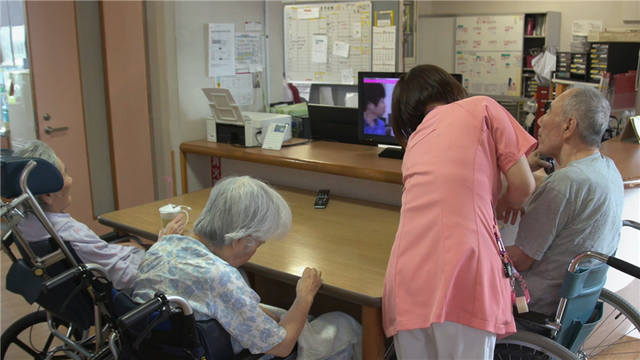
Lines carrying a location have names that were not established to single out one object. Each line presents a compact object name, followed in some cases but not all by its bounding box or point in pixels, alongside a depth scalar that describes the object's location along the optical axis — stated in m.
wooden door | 3.65
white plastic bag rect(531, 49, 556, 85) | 6.29
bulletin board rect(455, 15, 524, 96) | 6.85
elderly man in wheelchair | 1.64
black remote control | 2.57
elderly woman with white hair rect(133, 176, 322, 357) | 1.49
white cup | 2.28
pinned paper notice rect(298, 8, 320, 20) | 4.25
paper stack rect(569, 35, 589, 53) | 5.54
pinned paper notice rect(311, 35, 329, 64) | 4.28
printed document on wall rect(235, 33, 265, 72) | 3.46
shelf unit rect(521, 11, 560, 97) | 6.66
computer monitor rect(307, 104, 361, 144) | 3.12
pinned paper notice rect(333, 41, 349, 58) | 4.27
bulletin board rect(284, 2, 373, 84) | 4.20
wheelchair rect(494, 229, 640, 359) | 1.59
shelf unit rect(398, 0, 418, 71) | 4.97
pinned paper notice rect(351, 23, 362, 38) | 4.21
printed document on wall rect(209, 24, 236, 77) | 3.28
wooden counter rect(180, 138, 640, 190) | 2.45
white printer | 3.04
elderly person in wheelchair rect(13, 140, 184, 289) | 1.80
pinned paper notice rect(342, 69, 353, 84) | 4.30
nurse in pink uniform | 1.42
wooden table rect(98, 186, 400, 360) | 1.71
